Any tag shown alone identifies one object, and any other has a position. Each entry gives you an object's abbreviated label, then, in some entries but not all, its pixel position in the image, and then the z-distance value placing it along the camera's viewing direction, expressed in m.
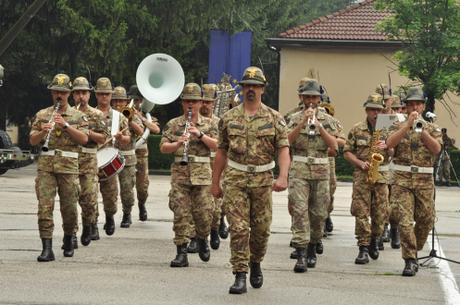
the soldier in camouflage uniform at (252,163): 11.23
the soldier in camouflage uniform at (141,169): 18.09
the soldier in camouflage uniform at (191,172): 13.16
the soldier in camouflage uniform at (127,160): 17.06
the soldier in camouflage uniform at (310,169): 13.12
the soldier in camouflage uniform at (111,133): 15.45
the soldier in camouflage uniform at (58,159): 12.99
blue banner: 36.56
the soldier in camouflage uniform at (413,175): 12.77
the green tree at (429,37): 38.62
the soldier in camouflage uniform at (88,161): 13.97
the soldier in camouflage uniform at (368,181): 14.34
